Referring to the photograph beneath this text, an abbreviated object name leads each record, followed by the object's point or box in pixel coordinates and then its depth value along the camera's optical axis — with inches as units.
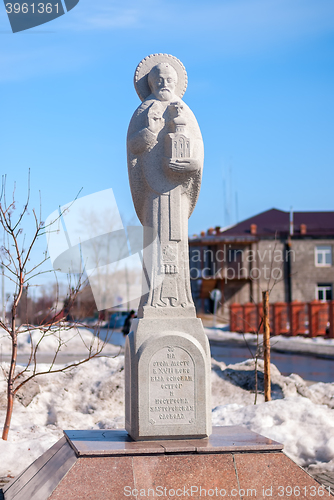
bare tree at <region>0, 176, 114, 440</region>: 310.8
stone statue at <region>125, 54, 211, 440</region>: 233.6
